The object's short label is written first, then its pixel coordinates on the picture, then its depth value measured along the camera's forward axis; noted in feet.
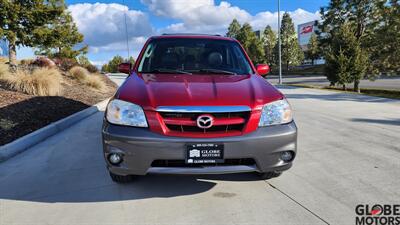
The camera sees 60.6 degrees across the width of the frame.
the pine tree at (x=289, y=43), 170.81
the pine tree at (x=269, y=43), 182.39
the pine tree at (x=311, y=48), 179.01
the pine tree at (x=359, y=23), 59.36
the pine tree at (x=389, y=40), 47.11
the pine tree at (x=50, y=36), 55.16
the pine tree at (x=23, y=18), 49.52
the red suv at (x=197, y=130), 9.75
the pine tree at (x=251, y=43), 168.86
